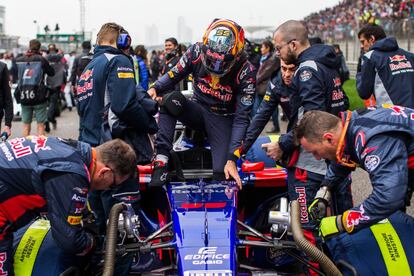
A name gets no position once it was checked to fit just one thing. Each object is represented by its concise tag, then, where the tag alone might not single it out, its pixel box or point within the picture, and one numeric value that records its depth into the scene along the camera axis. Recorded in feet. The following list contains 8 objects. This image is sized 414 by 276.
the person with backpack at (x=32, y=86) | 35.35
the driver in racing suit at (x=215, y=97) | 16.56
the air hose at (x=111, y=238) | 12.01
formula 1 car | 12.73
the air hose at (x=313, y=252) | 12.25
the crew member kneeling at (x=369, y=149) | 11.45
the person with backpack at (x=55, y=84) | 43.55
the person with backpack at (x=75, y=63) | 42.82
